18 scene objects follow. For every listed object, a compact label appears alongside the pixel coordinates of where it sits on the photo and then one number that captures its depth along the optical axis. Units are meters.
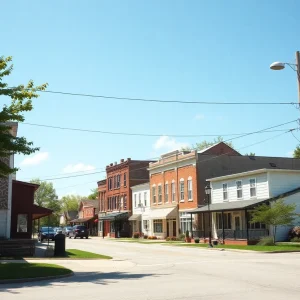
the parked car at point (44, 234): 54.08
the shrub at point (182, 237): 49.09
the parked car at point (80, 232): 68.56
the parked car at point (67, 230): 73.22
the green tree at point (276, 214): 34.81
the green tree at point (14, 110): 18.33
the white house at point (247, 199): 38.38
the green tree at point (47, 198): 121.81
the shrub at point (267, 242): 35.00
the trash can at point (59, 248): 27.38
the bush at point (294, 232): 36.78
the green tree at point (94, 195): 137.27
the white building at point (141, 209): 61.31
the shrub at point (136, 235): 62.88
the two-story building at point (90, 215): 88.56
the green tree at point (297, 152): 72.10
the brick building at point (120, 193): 68.50
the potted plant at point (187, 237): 45.70
